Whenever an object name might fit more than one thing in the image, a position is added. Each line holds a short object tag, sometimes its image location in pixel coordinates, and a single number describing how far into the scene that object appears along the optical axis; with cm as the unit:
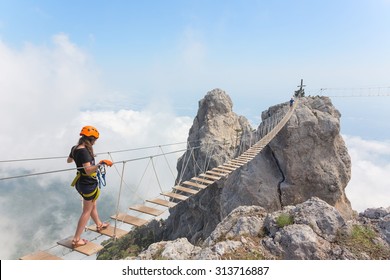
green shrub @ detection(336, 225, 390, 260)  477
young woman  427
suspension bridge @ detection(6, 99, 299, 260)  423
